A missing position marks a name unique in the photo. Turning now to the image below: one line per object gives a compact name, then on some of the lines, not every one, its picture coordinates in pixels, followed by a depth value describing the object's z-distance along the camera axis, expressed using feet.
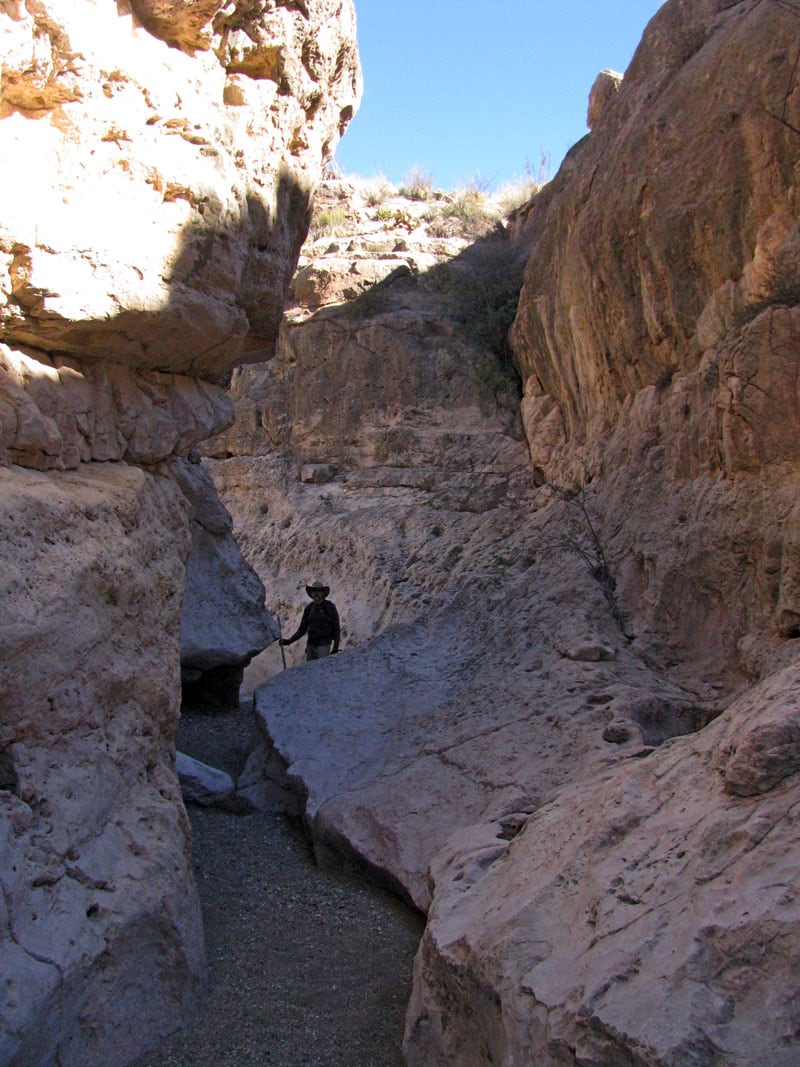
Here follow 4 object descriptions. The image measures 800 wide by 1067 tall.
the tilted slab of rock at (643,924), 7.84
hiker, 30.19
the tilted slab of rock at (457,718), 17.31
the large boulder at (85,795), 11.01
